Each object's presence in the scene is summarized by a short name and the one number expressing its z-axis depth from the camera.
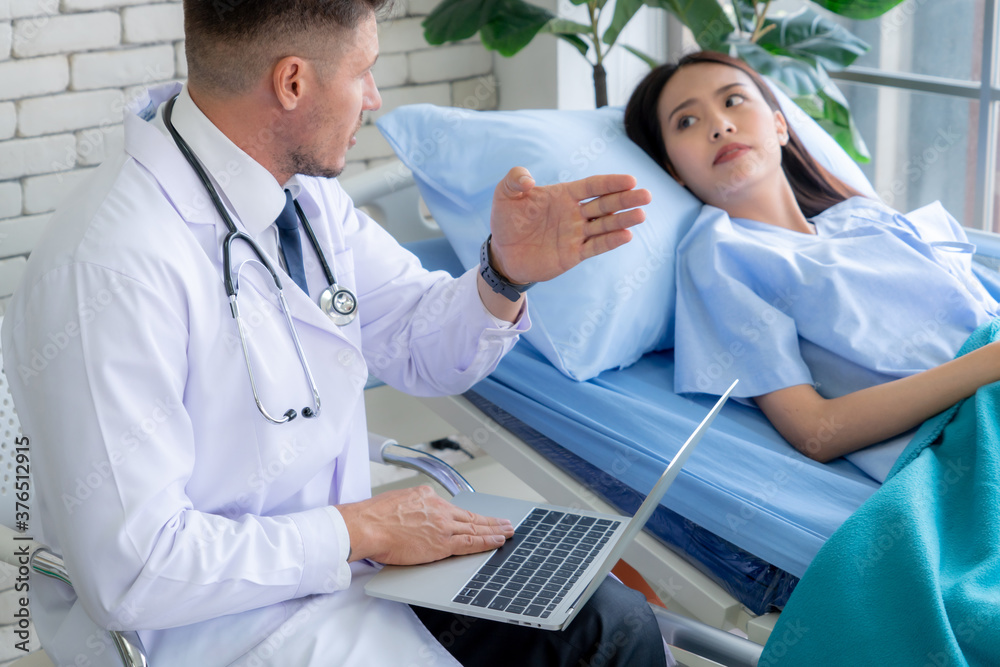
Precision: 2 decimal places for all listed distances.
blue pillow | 1.63
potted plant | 2.12
